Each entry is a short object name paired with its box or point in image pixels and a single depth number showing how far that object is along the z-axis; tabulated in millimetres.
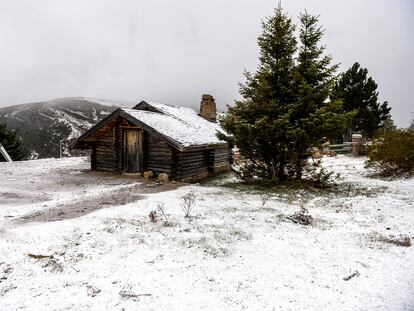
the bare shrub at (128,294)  4906
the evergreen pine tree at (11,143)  35812
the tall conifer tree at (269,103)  13633
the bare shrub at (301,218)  8656
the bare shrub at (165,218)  8239
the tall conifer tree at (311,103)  12617
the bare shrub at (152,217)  8477
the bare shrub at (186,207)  9049
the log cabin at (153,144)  16516
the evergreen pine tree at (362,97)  33688
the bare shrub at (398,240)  7086
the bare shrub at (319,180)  14203
